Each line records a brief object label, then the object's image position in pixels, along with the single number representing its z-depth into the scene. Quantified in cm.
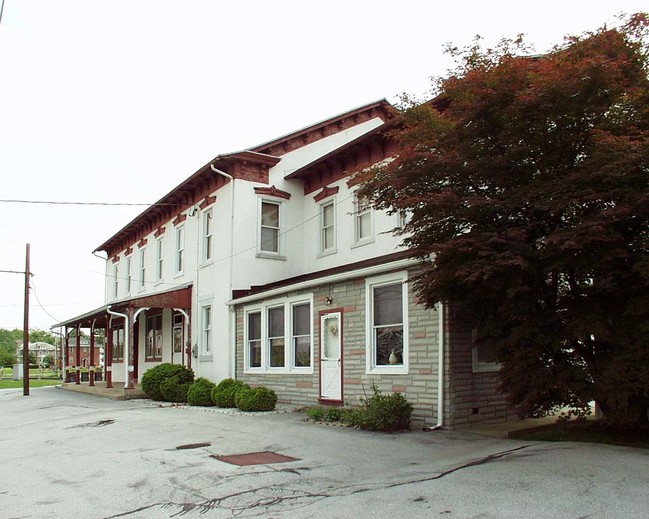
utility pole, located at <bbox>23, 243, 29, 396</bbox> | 2816
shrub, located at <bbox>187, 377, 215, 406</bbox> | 1848
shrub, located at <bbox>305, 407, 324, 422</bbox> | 1366
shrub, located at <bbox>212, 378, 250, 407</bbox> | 1716
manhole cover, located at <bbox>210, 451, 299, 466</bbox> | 924
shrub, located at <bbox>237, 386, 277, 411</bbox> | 1600
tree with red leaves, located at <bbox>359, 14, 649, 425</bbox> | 845
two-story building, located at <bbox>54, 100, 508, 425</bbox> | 1248
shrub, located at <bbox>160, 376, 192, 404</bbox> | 1969
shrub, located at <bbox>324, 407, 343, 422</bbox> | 1342
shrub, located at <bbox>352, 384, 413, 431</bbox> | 1182
